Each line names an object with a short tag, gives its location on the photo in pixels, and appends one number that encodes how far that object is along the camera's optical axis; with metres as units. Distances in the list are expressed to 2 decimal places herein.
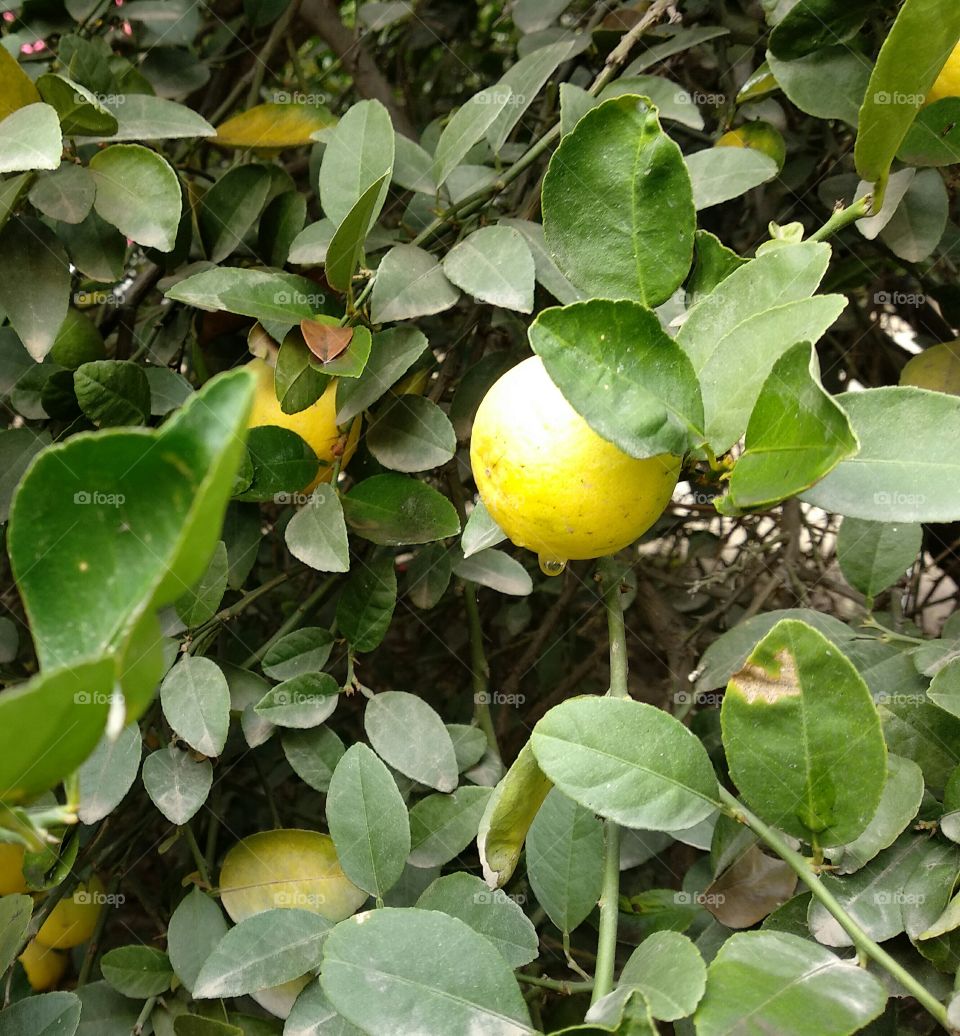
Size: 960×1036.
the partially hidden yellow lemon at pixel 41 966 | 0.89
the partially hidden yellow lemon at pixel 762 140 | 0.79
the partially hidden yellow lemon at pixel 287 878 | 0.69
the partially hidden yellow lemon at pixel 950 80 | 0.65
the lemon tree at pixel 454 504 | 0.40
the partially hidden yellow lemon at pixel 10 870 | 0.82
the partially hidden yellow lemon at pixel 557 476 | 0.47
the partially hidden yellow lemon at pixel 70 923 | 0.85
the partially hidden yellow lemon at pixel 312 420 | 0.72
